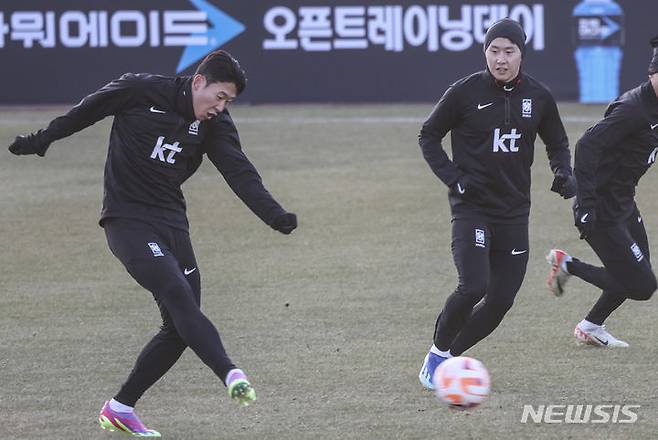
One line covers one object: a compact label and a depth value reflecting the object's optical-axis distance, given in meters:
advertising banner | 53.44
